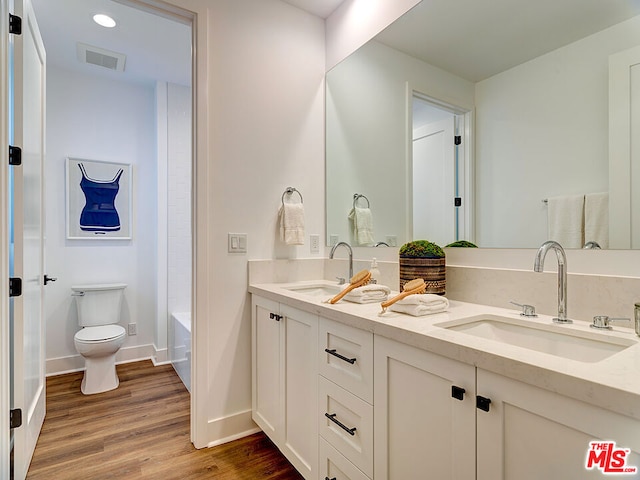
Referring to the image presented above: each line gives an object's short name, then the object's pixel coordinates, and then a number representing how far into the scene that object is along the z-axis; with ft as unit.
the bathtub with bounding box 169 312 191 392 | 8.54
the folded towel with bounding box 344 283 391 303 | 4.74
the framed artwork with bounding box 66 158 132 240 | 9.75
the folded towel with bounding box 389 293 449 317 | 3.94
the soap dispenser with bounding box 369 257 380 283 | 5.81
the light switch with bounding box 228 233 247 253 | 6.36
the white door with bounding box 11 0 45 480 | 4.99
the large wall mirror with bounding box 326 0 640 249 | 3.67
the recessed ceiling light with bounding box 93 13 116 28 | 7.36
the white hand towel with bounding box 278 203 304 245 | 6.66
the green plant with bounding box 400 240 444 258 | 4.89
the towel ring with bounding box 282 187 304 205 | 7.01
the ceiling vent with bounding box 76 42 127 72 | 8.57
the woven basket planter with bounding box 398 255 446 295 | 4.82
